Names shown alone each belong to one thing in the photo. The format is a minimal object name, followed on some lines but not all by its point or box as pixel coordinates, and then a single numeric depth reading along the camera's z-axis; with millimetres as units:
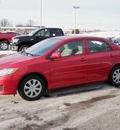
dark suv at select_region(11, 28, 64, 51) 13246
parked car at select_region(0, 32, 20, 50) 17328
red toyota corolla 4832
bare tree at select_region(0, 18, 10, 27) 85306
